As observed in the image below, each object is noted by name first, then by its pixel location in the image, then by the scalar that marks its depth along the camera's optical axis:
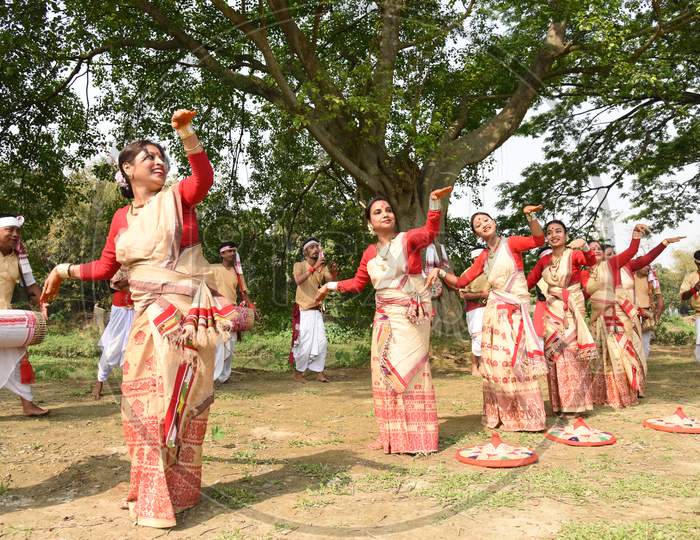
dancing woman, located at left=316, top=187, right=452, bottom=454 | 5.04
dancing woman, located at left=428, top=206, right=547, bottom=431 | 5.90
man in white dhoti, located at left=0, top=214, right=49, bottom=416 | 6.43
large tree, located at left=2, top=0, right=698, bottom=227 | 9.74
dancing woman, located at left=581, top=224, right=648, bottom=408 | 7.30
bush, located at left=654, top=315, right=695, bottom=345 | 16.48
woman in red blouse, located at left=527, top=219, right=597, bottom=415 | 6.65
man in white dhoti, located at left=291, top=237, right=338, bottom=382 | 9.96
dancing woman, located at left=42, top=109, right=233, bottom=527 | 3.39
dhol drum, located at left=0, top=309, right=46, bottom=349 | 5.74
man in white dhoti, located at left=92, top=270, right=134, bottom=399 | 7.69
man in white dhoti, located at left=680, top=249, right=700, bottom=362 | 8.46
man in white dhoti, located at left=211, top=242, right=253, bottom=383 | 8.88
